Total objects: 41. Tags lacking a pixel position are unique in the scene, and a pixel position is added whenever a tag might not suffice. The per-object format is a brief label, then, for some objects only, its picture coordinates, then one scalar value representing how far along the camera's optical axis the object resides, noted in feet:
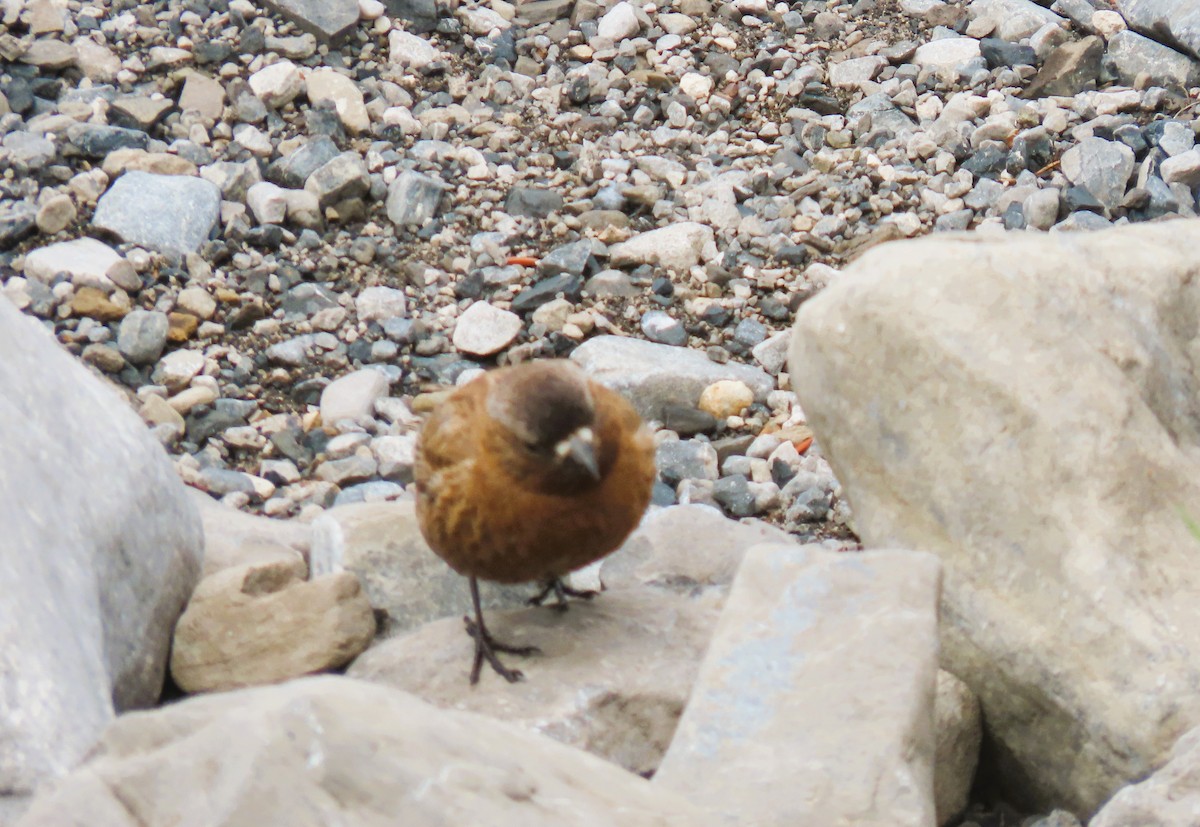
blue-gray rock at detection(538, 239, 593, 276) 44.01
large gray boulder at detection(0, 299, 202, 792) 19.93
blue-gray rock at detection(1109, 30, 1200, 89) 50.60
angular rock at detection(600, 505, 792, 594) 30.94
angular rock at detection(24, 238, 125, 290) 42.22
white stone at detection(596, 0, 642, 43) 53.72
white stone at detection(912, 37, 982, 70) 52.29
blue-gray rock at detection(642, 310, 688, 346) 42.04
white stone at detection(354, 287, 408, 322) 42.75
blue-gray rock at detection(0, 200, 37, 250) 43.34
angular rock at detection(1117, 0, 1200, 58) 50.60
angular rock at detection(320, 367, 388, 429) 39.34
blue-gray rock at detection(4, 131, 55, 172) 45.60
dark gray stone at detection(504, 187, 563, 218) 46.75
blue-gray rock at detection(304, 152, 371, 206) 45.73
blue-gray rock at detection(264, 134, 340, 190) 46.57
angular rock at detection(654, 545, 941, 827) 20.51
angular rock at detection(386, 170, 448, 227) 45.98
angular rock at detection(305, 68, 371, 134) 49.03
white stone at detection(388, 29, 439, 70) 51.85
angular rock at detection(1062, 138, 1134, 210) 45.62
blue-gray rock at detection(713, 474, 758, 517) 35.99
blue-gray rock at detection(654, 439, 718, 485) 37.24
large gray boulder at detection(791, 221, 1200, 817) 23.54
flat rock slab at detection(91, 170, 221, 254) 43.93
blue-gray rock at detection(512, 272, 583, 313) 42.88
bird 24.91
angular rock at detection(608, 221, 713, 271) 44.62
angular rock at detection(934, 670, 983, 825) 24.77
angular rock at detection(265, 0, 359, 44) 51.62
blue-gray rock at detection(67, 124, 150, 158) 46.52
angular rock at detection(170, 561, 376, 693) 26.66
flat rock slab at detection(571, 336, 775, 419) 39.24
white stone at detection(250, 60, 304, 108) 49.39
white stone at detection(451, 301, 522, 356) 41.60
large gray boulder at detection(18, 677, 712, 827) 14.37
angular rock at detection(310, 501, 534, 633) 29.81
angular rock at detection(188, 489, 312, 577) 30.53
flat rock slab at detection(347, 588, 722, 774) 25.26
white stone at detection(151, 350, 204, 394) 40.22
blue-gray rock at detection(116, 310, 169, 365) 40.73
